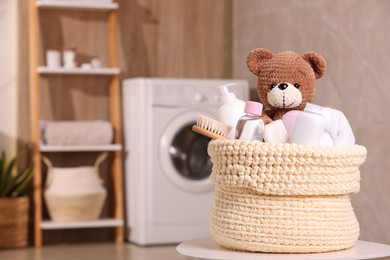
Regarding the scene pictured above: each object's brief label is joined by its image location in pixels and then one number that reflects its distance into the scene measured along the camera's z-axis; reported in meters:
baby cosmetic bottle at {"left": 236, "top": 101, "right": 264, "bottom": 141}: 2.63
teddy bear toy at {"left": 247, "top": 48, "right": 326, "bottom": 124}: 2.83
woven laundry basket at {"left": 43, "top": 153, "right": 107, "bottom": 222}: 5.71
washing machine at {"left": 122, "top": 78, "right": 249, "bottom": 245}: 5.73
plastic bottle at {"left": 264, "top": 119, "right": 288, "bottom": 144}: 2.63
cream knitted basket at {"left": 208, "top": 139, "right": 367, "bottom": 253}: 2.53
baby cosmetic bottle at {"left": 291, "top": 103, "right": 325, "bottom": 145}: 2.54
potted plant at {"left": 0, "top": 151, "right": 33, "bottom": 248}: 5.62
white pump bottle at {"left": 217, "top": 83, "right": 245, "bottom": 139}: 2.73
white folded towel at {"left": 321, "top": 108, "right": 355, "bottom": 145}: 2.69
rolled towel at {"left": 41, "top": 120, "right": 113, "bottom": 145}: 5.72
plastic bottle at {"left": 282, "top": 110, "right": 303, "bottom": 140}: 2.68
